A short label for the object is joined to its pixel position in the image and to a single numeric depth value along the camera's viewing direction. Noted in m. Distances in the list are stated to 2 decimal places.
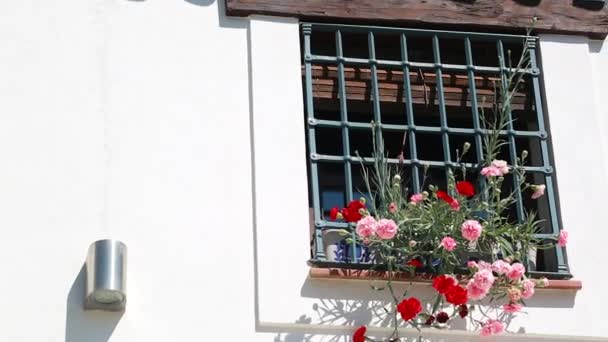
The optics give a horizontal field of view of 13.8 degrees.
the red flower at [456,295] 10.41
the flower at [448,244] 10.66
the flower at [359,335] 10.41
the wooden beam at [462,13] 11.87
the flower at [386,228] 10.59
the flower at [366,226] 10.60
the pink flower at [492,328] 10.56
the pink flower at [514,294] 10.66
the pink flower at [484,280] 10.46
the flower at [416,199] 10.87
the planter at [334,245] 11.05
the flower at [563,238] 11.05
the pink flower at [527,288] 10.66
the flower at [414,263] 10.80
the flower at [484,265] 10.63
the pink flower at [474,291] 10.48
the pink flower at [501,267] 10.64
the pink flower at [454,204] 10.74
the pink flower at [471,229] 10.64
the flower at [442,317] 10.62
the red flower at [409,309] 10.34
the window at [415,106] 11.53
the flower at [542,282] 10.86
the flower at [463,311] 10.64
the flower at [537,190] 11.16
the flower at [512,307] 10.66
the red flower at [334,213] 10.90
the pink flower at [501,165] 11.01
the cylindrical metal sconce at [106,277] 10.23
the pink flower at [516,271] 10.61
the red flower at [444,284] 10.43
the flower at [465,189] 10.67
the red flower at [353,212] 10.75
